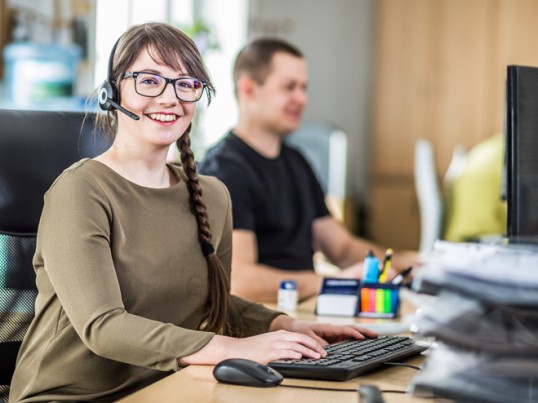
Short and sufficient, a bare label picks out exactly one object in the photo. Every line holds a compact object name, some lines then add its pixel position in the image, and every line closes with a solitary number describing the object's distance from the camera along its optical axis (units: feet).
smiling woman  6.15
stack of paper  4.98
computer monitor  6.52
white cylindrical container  8.31
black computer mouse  5.76
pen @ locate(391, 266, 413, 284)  8.32
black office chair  7.05
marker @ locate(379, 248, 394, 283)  8.49
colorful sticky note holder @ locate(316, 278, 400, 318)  8.15
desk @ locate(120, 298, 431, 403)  5.59
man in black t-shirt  10.09
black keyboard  5.94
